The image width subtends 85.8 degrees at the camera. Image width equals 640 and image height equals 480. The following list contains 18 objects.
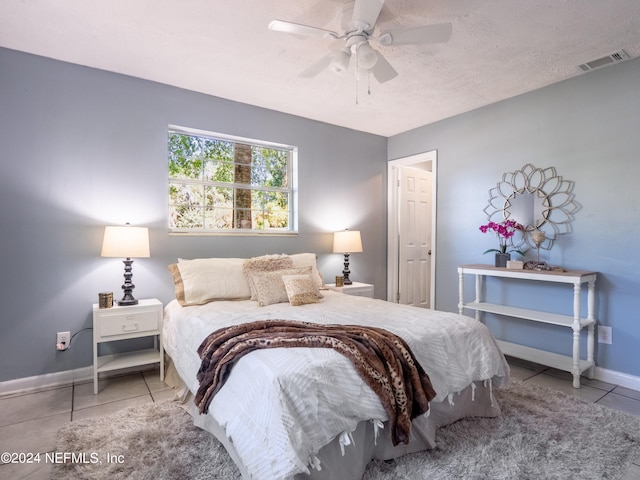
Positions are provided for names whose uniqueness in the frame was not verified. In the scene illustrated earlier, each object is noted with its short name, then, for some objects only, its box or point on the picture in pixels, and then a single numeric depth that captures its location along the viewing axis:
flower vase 3.35
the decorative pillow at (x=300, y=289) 2.78
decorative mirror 3.14
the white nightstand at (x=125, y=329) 2.58
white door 4.80
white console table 2.72
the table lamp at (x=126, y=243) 2.64
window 3.39
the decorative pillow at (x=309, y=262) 3.40
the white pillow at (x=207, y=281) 2.78
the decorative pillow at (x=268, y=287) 2.80
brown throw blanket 1.62
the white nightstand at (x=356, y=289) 3.76
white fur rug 1.68
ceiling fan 1.89
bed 1.39
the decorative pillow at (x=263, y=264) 3.04
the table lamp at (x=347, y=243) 3.99
